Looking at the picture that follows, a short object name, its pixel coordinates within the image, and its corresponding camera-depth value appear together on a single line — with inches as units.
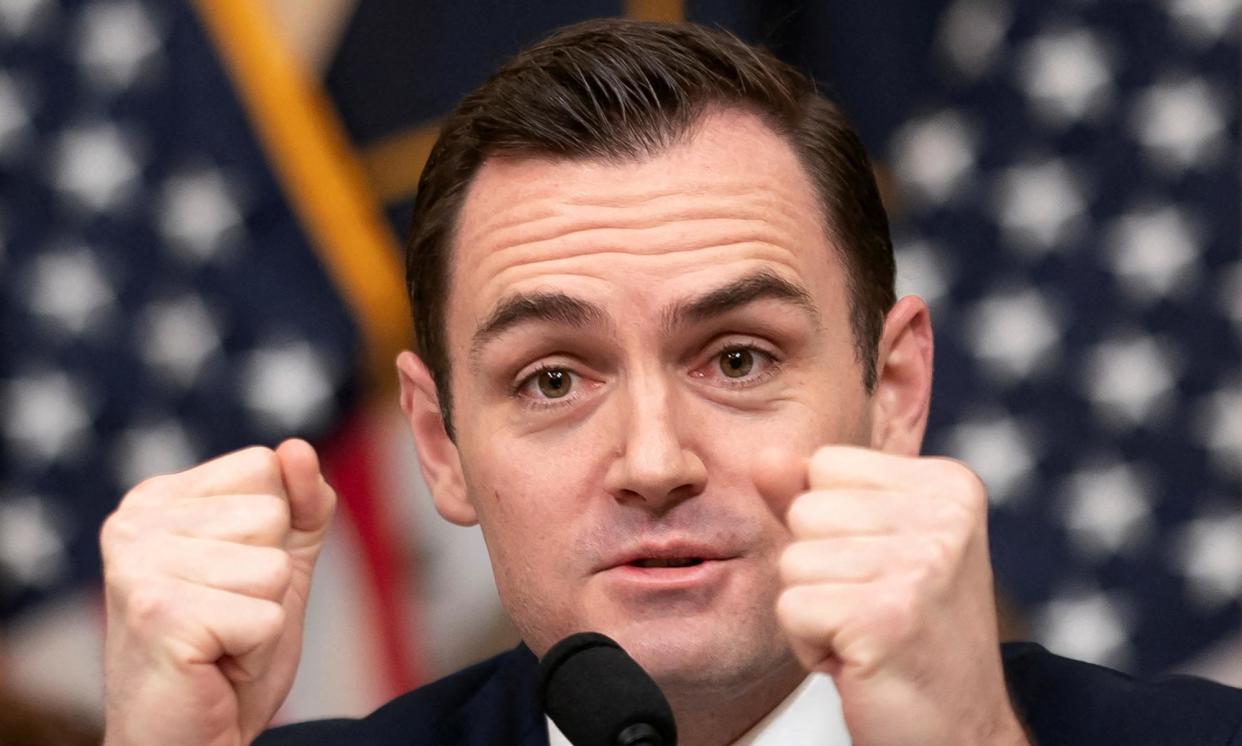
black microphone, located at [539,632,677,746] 96.3
